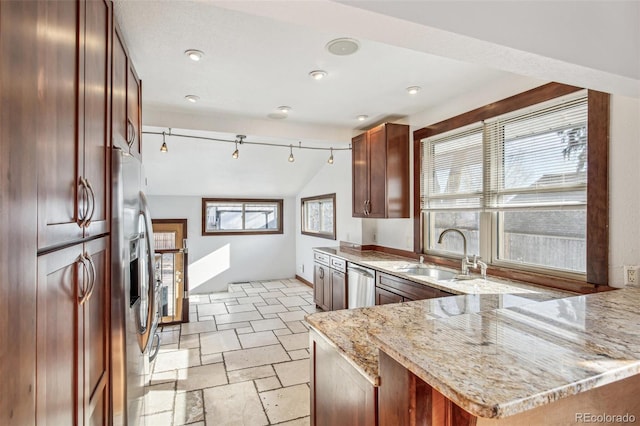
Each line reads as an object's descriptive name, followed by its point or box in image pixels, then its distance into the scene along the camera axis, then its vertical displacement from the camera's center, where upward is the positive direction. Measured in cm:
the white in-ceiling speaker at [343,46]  209 +107
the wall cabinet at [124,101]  157 +61
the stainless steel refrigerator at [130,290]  135 -36
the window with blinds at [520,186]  231 +22
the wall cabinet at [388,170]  377 +49
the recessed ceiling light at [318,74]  257 +107
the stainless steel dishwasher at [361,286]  348 -81
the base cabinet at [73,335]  78 -35
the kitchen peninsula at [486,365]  79 -41
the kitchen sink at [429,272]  317 -58
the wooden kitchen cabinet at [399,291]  266 -68
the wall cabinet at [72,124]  79 +25
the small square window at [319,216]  579 -7
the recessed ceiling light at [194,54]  222 +106
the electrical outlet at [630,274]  195 -36
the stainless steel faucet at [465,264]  289 -45
